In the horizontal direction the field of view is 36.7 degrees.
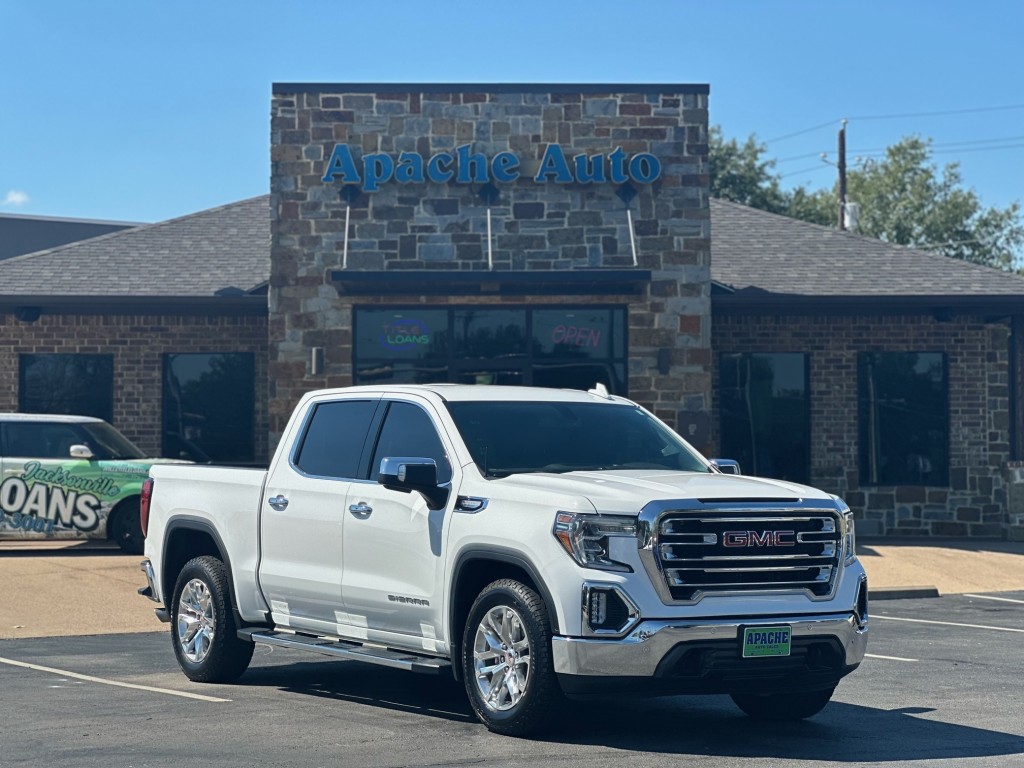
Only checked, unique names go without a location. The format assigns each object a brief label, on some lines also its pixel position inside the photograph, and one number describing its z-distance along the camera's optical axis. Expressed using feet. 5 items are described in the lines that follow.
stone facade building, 67.72
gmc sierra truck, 24.56
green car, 59.77
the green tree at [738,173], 177.58
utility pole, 149.07
